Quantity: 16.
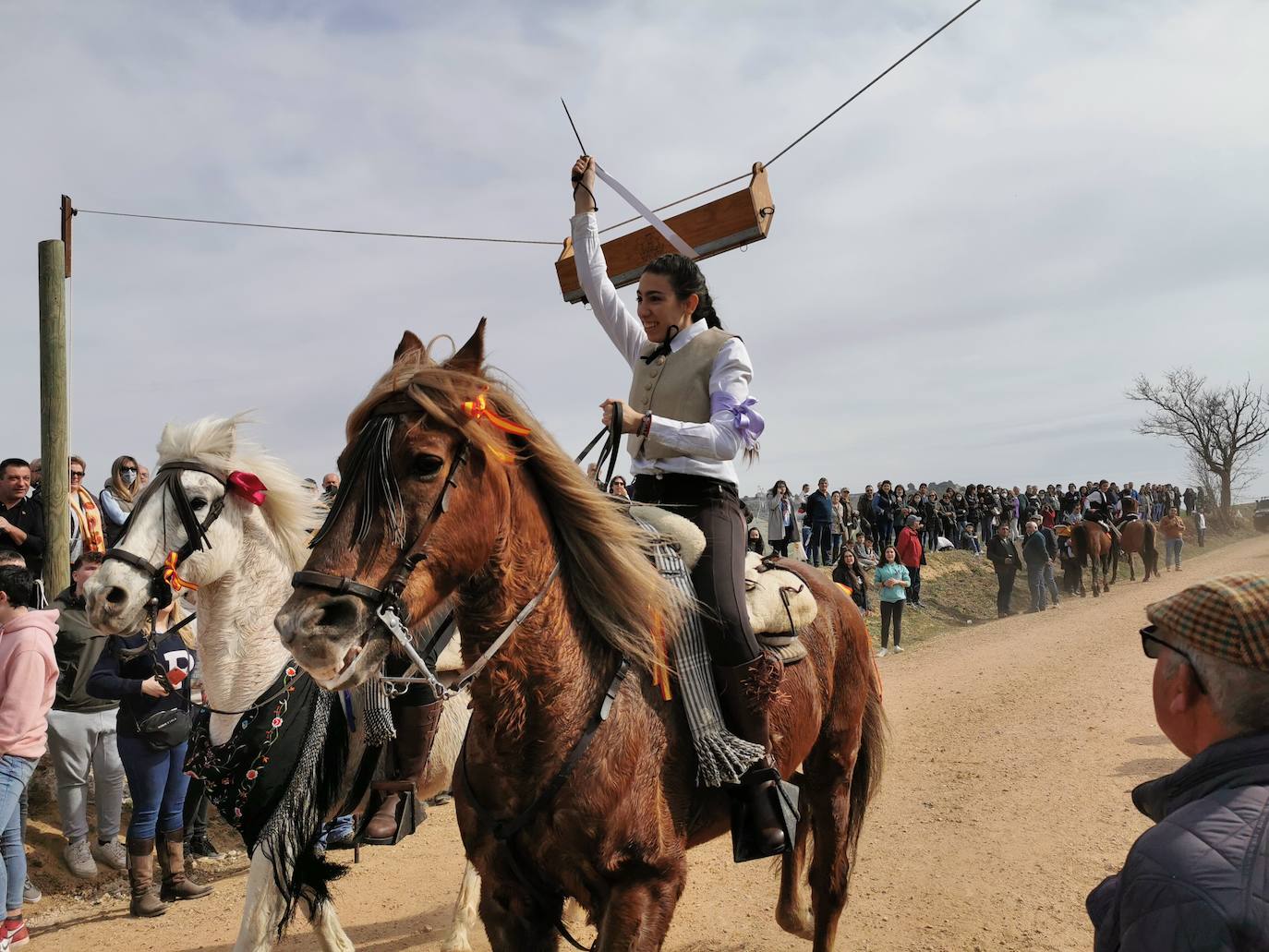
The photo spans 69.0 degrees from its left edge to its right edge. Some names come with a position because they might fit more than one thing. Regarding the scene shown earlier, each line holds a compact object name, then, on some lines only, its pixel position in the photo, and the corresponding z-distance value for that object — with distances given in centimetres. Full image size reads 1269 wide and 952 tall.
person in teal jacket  1510
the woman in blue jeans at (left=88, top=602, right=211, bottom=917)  584
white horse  408
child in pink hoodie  494
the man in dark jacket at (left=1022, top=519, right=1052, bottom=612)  2075
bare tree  4922
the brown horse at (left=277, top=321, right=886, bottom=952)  245
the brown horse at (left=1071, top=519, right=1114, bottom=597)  2367
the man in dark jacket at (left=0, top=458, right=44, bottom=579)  717
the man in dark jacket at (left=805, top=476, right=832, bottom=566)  1853
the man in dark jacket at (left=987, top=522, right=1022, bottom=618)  2072
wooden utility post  750
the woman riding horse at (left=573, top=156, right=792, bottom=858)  311
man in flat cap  133
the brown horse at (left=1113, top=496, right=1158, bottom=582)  2586
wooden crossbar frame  452
